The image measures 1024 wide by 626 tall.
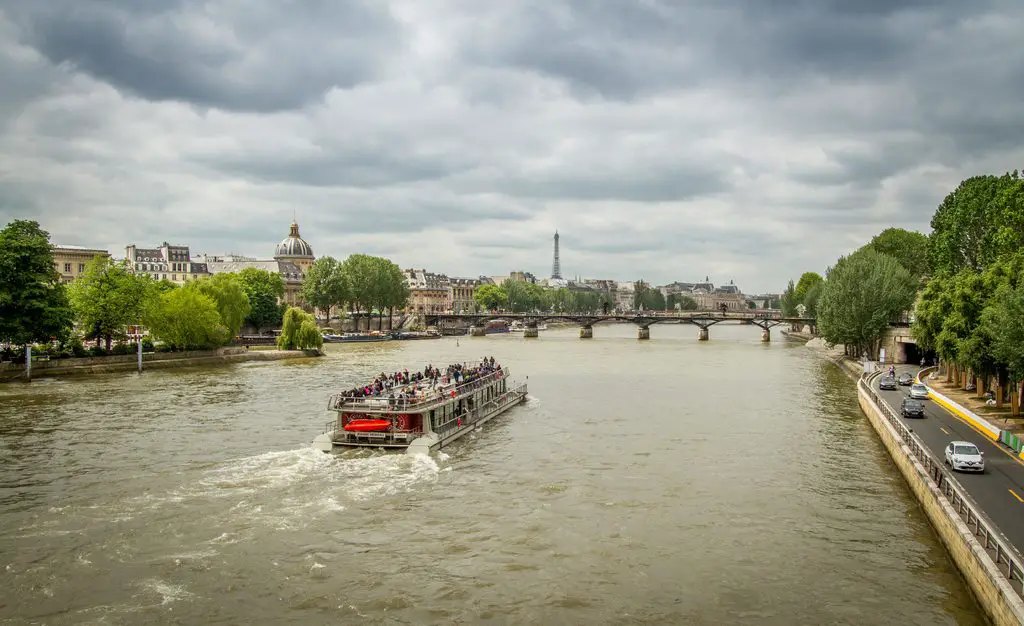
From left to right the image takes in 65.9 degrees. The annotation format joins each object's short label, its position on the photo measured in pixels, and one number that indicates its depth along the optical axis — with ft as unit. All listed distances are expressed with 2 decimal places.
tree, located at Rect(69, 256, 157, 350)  237.45
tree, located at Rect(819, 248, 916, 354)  256.32
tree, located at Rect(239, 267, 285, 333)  400.47
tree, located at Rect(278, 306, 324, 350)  310.45
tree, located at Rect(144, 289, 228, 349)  256.73
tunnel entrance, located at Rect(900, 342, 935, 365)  262.47
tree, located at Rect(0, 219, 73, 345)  199.72
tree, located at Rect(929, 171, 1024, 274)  168.86
